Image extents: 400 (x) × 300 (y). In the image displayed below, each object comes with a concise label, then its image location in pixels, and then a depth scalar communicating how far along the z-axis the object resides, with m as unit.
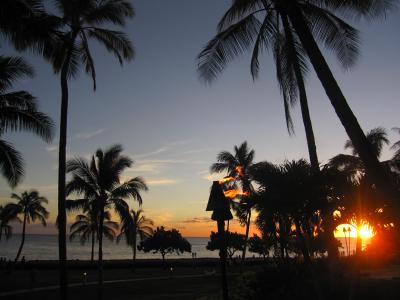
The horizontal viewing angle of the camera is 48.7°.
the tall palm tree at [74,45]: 15.88
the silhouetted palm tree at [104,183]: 24.73
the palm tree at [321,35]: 8.24
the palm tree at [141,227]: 58.06
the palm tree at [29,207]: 55.75
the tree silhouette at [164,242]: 56.94
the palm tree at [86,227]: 54.19
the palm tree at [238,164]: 44.28
